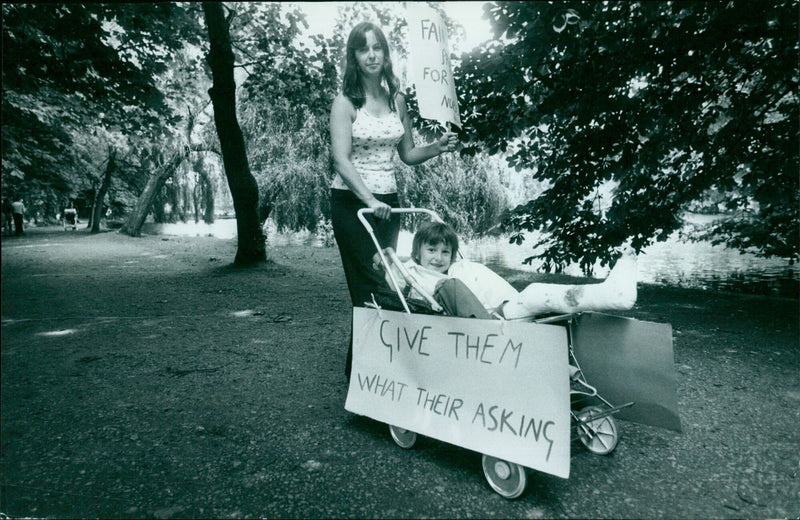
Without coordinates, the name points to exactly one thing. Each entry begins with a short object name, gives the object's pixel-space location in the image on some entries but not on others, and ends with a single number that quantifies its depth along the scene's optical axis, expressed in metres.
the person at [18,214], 22.62
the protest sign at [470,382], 2.04
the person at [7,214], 23.62
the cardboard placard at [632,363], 2.24
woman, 2.85
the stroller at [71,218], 28.00
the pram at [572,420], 2.14
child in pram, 2.03
